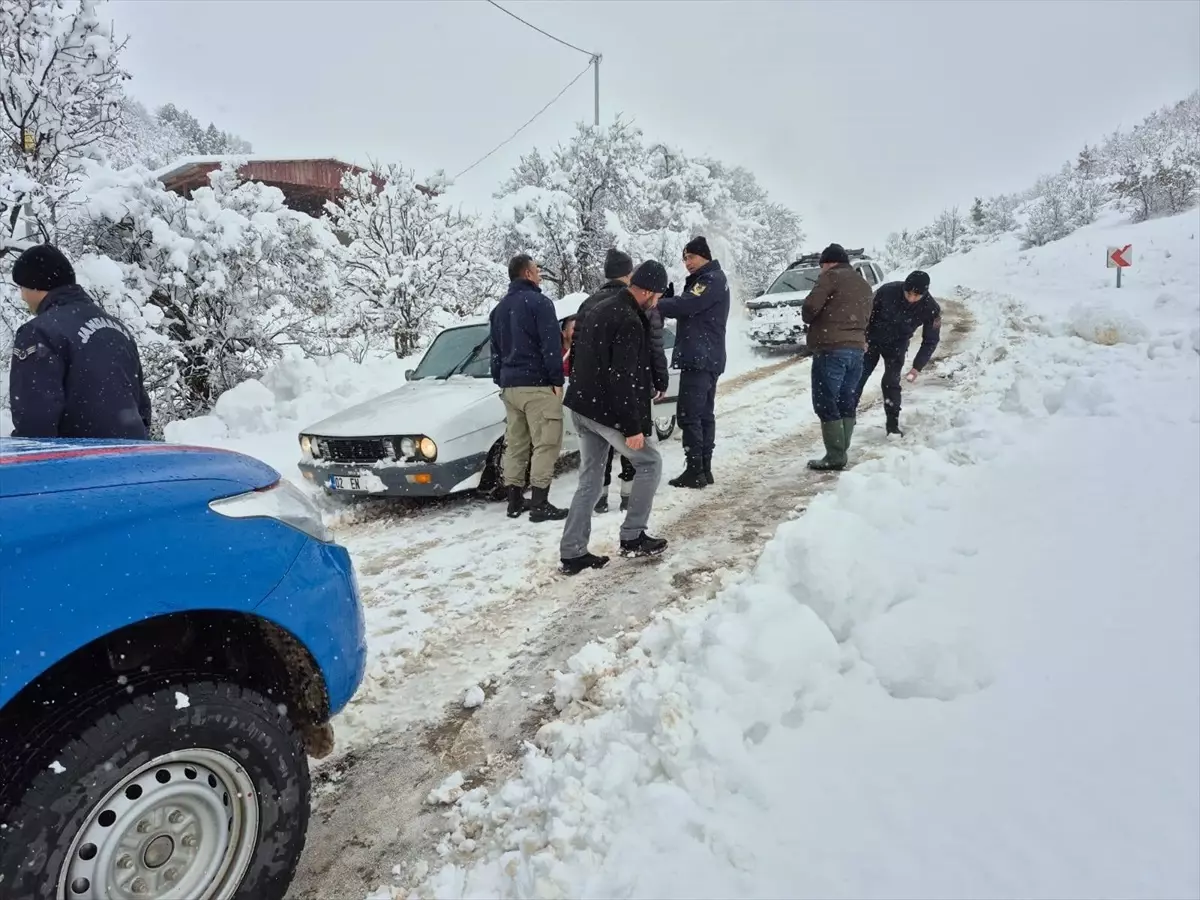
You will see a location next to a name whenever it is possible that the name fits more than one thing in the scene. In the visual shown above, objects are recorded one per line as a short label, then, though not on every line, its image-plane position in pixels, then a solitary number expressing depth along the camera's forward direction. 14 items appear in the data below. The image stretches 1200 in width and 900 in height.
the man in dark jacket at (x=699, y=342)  5.58
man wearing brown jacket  5.86
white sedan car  5.23
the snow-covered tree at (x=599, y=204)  16.48
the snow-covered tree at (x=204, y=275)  8.32
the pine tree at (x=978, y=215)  63.28
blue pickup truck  1.40
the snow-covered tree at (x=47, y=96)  7.88
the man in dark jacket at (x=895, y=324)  6.73
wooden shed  28.27
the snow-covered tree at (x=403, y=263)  14.45
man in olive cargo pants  5.07
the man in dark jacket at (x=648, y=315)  4.22
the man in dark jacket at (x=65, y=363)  3.10
